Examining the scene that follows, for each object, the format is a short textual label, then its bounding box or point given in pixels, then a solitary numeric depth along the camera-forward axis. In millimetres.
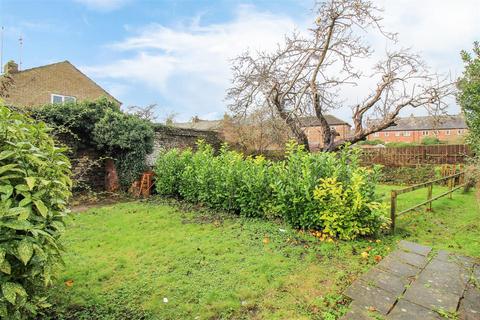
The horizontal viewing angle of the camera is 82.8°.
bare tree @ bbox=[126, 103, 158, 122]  20344
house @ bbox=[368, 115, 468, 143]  44625
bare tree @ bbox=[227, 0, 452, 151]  6609
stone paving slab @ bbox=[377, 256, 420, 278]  3336
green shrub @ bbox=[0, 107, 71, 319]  1657
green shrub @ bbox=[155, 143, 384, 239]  4504
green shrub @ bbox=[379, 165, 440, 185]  13102
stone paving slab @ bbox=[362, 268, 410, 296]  2963
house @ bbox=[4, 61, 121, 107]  17047
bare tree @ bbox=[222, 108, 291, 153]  13641
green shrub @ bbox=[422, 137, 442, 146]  29494
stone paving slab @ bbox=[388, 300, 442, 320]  2463
